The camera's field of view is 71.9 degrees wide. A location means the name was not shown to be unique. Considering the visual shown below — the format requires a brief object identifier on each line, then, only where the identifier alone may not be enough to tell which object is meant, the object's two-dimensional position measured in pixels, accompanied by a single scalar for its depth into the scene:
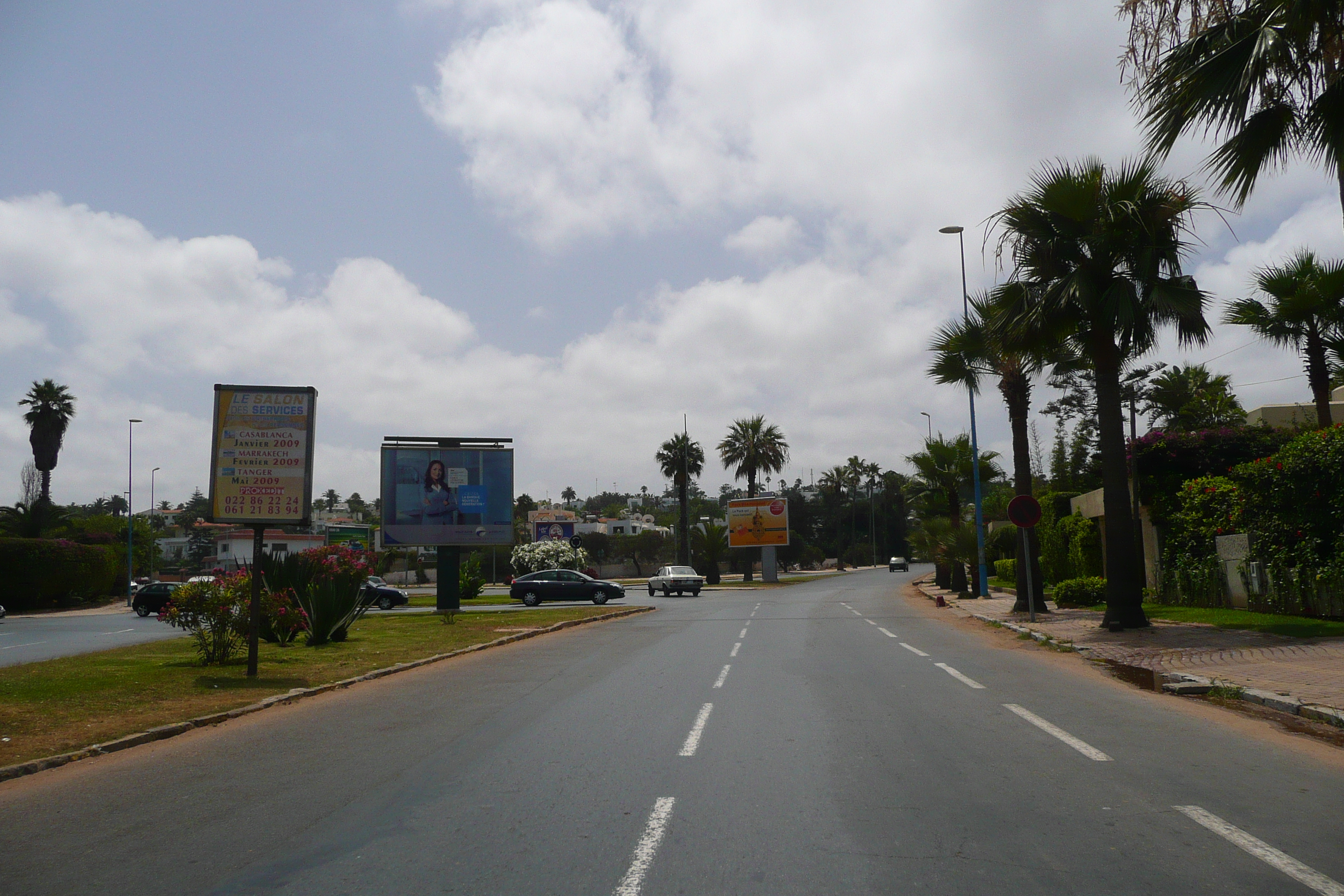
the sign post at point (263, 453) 14.30
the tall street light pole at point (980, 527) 31.36
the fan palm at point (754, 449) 70.81
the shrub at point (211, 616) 15.32
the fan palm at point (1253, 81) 8.30
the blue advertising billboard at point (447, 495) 37.38
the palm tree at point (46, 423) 58.75
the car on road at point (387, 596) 41.75
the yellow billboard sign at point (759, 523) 68.31
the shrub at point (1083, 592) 24.67
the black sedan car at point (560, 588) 40.47
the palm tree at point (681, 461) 70.62
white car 50.41
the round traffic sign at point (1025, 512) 20.42
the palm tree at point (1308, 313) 21.45
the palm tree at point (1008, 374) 24.16
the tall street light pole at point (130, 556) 54.88
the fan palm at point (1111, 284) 17.52
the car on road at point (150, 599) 41.81
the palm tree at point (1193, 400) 39.59
